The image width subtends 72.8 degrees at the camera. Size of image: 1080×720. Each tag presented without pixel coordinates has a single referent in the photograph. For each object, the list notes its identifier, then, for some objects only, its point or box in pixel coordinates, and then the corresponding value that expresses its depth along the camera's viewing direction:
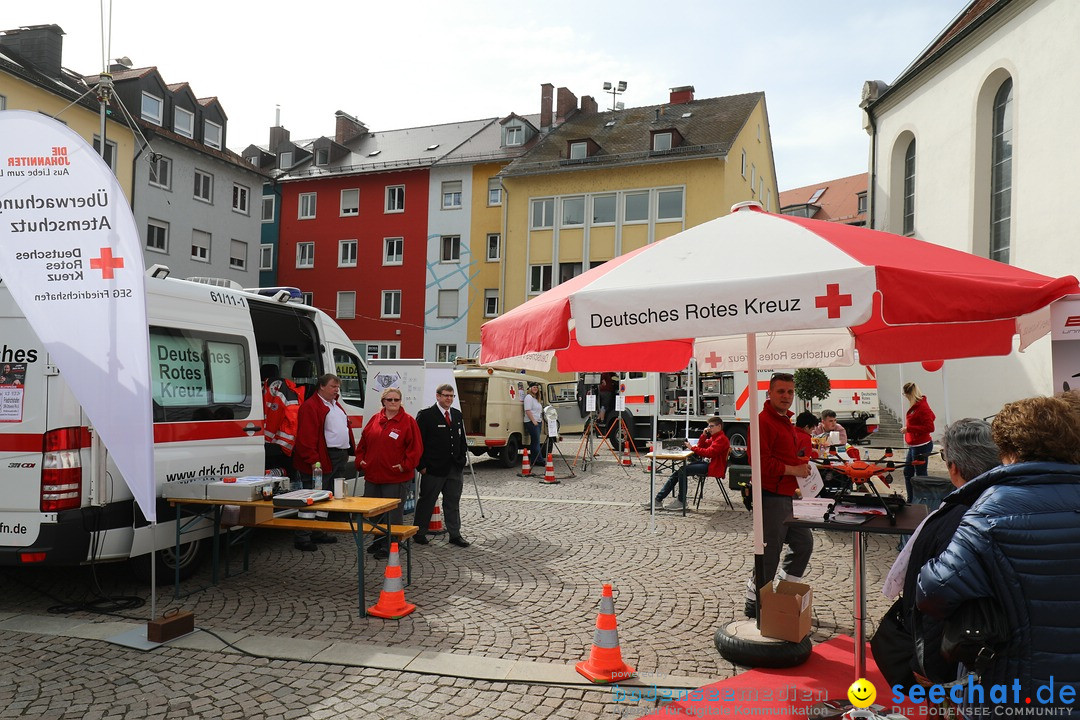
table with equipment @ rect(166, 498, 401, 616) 5.69
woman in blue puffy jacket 2.20
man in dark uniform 8.06
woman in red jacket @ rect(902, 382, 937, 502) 10.94
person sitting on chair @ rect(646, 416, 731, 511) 9.61
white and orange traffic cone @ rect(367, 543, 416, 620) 5.51
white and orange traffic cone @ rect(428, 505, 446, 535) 8.61
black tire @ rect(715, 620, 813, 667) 4.52
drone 4.00
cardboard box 4.57
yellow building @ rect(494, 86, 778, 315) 30.83
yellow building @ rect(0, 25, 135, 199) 22.59
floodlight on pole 38.31
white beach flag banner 4.69
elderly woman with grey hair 2.56
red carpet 3.88
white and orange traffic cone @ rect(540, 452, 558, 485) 13.77
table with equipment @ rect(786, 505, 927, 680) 3.75
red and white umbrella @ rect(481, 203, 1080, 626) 3.41
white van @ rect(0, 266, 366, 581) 5.13
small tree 19.98
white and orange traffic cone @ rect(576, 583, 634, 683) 4.32
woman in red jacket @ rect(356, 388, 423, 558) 7.43
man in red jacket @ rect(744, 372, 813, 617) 5.29
